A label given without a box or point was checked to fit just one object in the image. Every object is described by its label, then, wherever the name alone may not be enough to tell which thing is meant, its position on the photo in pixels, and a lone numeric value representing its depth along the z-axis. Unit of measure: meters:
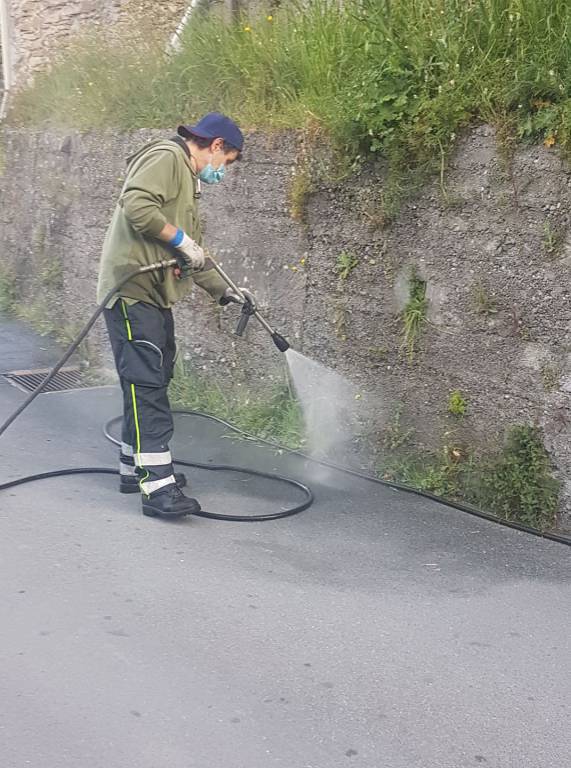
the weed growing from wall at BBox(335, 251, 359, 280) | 5.41
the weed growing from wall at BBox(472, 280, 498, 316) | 4.80
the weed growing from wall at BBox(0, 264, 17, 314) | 8.98
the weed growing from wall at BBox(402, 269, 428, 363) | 5.11
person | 4.64
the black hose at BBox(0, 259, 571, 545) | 4.65
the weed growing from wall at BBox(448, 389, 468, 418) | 4.98
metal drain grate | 7.07
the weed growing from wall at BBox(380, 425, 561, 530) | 4.68
